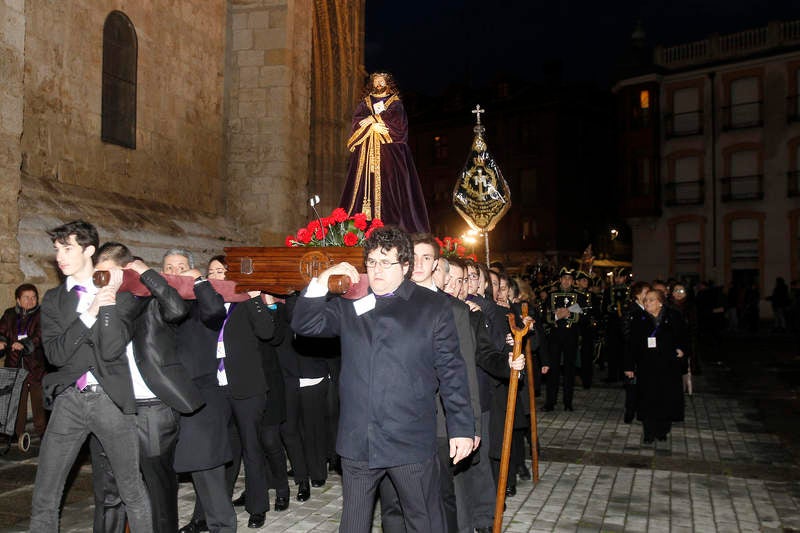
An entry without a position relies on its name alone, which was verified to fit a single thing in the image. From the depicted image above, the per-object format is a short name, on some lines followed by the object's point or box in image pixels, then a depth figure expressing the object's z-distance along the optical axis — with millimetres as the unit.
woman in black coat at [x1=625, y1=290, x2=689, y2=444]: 8867
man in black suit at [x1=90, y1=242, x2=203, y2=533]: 4316
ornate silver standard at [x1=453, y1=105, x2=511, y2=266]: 11133
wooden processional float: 4535
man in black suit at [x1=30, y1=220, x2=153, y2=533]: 4133
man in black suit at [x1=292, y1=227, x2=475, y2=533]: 3732
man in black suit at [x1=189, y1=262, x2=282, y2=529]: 5613
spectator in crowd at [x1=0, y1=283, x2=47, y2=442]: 8398
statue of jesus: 7738
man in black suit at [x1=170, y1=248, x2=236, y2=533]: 4742
